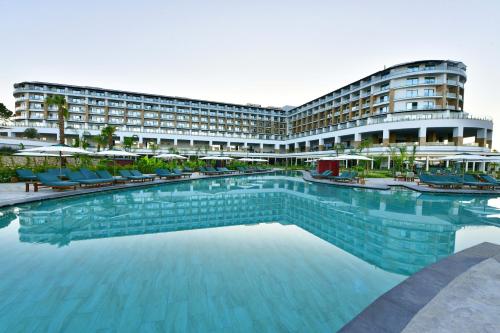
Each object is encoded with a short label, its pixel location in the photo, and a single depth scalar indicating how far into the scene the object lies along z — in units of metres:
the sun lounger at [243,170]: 32.75
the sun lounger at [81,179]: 12.60
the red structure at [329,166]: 23.44
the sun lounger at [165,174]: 18.89
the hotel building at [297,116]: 38.28
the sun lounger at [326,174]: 21.83
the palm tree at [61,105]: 28.67
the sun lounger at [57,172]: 12.91
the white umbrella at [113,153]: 15.89
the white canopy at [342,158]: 21.02
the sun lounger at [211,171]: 25.38
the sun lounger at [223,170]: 27.21
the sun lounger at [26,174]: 14.24
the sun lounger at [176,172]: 20.15
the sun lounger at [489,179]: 16.20
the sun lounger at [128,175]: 15.97
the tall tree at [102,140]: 38.47
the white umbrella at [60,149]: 12.68
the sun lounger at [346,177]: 19.52
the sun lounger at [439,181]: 16.19
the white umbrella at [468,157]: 17.30
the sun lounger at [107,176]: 14.39
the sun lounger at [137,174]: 17.08
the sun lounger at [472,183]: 15.80
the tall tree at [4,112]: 55.10
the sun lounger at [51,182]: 11.37
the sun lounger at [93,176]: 13.46
